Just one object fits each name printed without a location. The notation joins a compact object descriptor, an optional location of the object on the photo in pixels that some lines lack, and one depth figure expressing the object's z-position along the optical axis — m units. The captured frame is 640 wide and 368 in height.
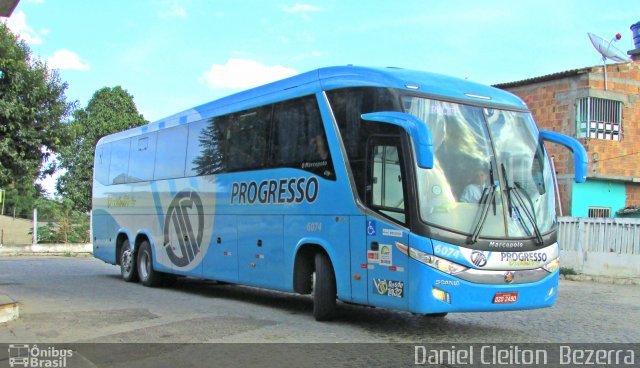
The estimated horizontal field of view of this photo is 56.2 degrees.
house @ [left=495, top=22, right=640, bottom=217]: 22.62
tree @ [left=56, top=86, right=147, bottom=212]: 37.66
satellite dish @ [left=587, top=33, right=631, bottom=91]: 24.36
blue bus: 7.38
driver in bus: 7.54
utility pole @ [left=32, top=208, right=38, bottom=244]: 28.05
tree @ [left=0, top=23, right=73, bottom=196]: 14.23
